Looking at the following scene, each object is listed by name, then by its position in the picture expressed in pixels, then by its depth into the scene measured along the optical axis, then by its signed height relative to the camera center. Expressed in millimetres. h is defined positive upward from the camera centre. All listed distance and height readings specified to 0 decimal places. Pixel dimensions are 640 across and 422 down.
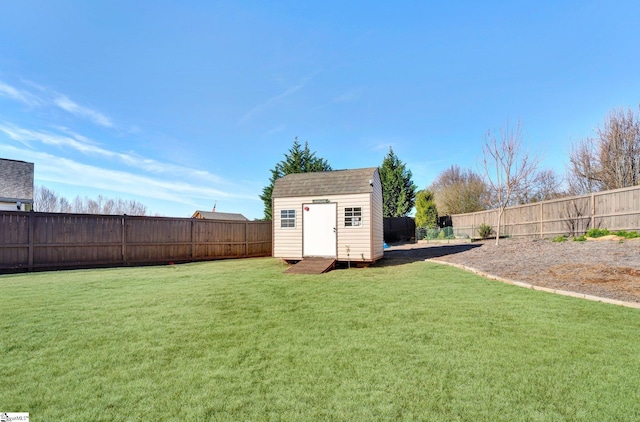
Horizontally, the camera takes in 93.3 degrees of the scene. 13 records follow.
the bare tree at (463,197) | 27172 +2316
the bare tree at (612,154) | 17438 +4059
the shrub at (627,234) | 9880 -474
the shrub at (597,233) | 11155 -467
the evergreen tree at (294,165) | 24078 +4773
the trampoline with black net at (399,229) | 25156 -519
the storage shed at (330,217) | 10523 +248
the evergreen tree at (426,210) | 24016 +979
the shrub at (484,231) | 17859 -552
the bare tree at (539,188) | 23484 +2650
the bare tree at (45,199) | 27688 +2604
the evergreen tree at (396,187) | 27141 +3234
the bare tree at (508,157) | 14156 +3039
